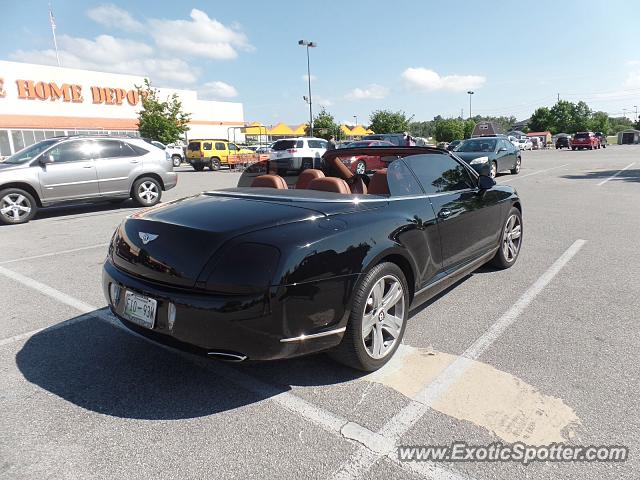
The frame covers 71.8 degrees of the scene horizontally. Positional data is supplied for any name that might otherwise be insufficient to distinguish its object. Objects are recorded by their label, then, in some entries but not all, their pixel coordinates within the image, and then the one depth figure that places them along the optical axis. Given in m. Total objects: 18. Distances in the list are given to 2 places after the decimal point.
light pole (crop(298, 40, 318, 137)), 38.28
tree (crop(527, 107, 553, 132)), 96.75
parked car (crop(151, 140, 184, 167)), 32.34
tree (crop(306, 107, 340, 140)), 51.06
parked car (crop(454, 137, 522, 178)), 16.02
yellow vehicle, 25.39
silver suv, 8.65
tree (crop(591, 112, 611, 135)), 104.51
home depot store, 33.62
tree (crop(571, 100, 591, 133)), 96.38
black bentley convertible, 2.34
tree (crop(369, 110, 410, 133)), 58.28
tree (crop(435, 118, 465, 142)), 66.56
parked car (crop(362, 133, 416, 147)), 23.55
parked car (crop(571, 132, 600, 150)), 44.50
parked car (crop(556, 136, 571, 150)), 52.28
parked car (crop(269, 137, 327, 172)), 20.31
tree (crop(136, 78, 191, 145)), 35.41
